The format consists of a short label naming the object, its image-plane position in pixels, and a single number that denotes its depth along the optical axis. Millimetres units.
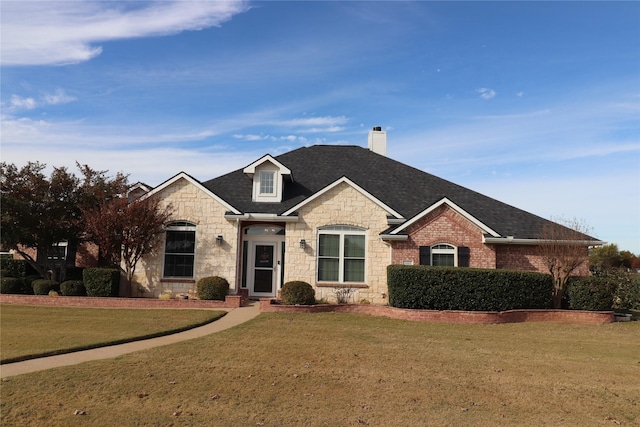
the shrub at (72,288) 17234
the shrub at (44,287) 17734
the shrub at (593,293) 16234
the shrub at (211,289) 17297
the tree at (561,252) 16938
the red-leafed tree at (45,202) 17766
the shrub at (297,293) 16594
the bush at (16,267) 20812
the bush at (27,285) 18922
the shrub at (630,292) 18703
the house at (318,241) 18375
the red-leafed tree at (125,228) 17203
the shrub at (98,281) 17406
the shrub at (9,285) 18219
